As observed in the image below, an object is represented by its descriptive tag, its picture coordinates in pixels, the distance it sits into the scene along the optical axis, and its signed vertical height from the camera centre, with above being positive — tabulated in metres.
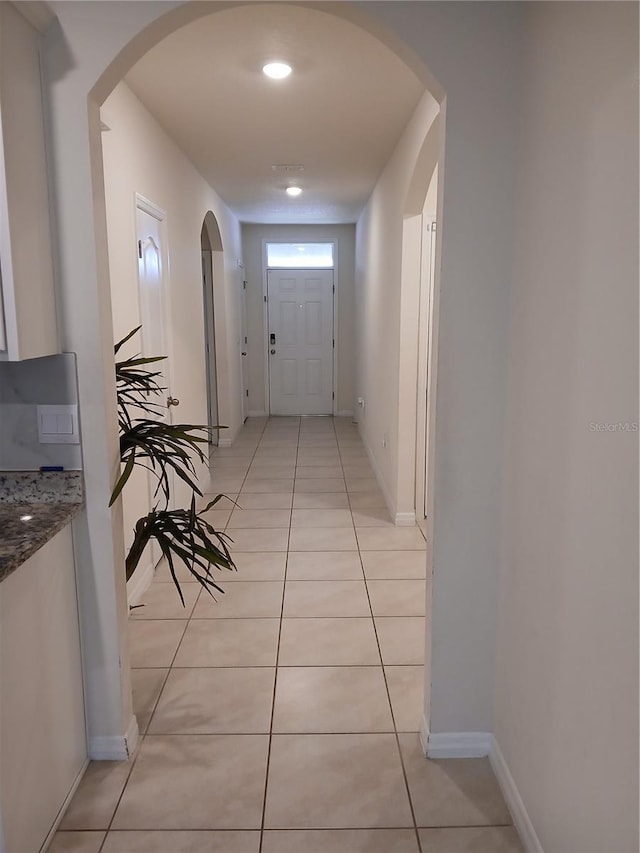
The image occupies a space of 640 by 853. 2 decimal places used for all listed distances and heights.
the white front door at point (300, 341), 7.79 -0.07
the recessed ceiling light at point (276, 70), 2.63 +1.16
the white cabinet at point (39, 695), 1.44 -0.93
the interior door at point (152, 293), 3.14 +0.24
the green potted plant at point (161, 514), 1.92 -0.57
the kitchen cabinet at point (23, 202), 1.47 +0.34
